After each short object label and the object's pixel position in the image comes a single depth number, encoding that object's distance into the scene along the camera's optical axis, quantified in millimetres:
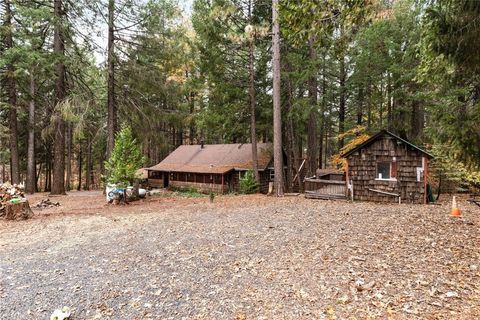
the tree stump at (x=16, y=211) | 9844
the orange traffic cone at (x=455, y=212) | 8156
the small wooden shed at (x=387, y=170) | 11398
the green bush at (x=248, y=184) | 17266
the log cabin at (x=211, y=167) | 20222
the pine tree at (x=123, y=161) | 12625
